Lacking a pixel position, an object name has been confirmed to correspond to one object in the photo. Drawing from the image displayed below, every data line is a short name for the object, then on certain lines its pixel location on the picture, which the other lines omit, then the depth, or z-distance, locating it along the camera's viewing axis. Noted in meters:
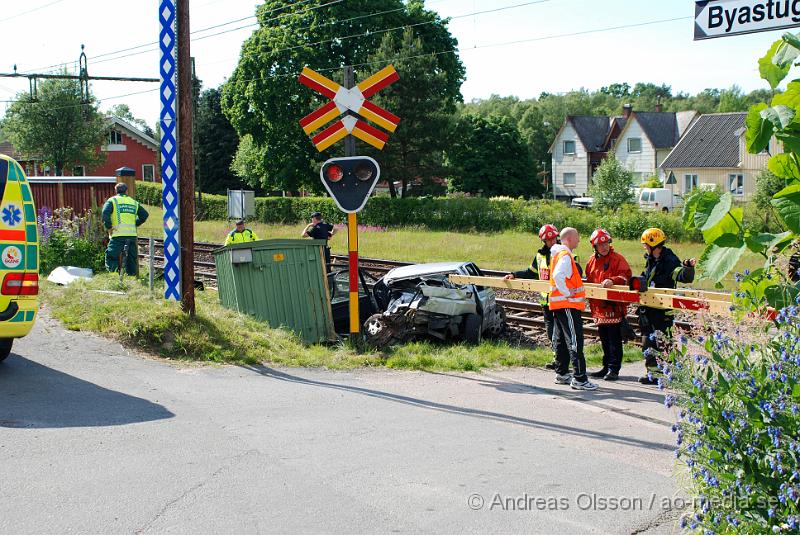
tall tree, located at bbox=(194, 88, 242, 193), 70.50
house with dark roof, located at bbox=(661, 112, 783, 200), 59.38
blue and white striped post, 10.73
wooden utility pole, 10.39
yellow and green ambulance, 8.31
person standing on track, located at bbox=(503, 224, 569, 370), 10.45
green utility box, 11.38
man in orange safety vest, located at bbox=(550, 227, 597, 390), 9.02
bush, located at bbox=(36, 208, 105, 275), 16.70
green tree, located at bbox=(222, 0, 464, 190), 47.94
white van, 53.85
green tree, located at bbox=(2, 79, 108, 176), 52.94
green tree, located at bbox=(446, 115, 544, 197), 64.62
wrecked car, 11.41
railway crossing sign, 10.59
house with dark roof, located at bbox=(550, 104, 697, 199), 75.38
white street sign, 5.46
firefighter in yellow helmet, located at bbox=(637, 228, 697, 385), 9.52
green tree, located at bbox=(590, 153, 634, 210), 45.50
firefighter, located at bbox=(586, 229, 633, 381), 9.77
